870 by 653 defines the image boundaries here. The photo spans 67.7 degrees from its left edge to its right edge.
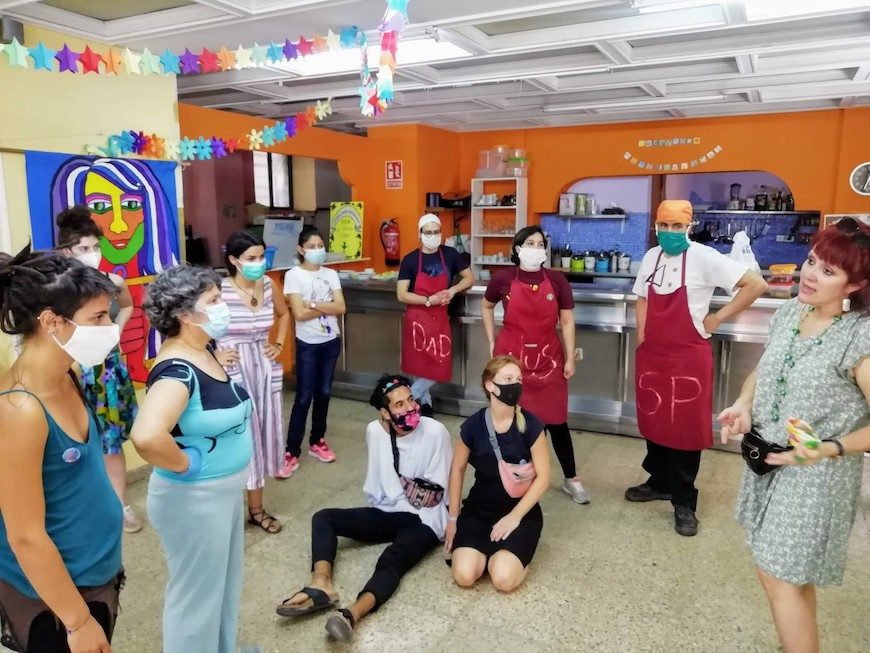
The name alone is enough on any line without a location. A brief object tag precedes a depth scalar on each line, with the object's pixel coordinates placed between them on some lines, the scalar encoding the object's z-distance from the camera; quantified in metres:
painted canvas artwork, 3.19
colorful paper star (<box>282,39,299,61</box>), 2.67
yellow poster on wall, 6.92
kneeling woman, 2.67
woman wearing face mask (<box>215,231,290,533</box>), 2.98
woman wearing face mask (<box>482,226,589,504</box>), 3.41
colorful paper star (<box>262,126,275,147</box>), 3.39
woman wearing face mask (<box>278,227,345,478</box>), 3.79
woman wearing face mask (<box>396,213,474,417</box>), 4.24
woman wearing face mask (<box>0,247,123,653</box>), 1.25
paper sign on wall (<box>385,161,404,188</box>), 7.24
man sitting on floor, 2.79
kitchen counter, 4.14
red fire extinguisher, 7.23
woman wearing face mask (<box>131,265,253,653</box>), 1.64
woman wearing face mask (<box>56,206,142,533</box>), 2.79
